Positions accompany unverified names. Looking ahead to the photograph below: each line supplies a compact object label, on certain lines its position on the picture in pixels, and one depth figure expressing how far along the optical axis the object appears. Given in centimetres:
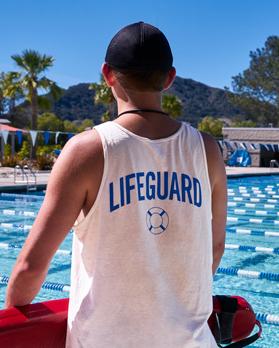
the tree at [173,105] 3684
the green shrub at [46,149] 2592
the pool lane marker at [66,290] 410
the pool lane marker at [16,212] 1080
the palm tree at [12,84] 2956
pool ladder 1475
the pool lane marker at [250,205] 1344
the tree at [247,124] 5886
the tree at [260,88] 5344
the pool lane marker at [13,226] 916
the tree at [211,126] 5848
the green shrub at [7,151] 2426
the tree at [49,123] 5389
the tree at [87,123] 6916
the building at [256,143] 3441
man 133
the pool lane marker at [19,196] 1369
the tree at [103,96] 3273
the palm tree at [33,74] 2964
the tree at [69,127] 5481
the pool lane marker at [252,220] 1066
